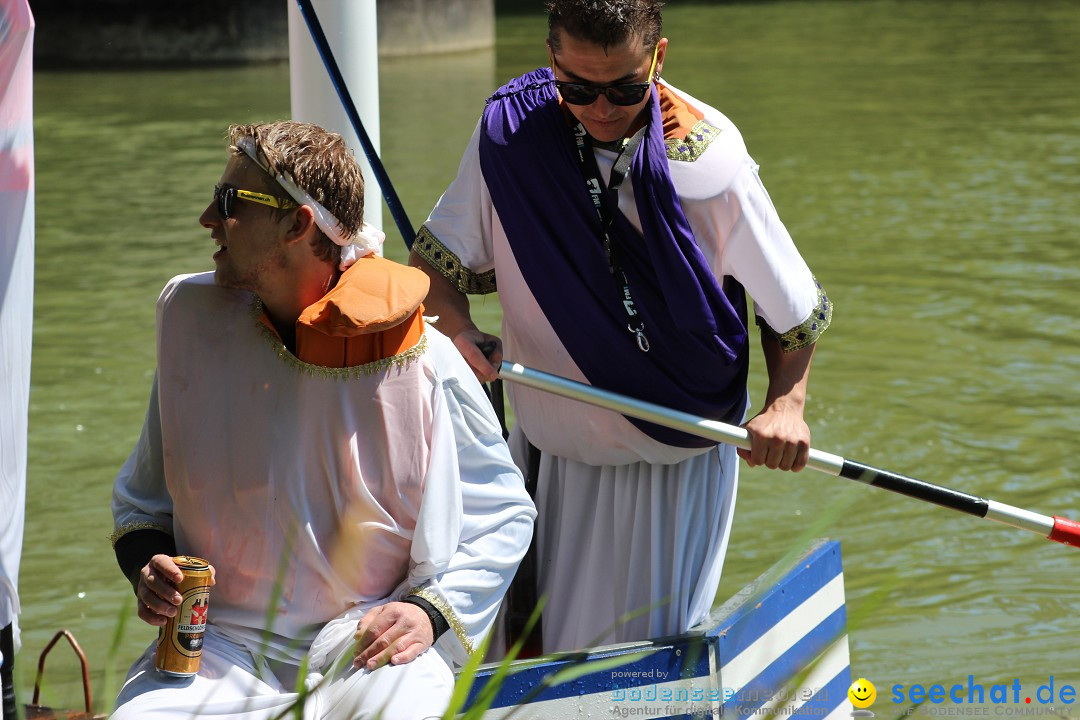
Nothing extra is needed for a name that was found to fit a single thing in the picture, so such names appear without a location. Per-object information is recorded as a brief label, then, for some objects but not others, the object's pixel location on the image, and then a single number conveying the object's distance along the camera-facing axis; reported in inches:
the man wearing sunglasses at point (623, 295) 233.9
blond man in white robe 205.2
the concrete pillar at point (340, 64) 302.4
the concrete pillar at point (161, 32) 1625.2
